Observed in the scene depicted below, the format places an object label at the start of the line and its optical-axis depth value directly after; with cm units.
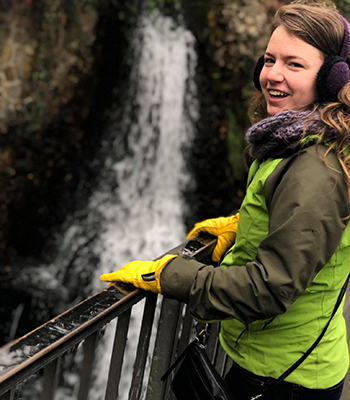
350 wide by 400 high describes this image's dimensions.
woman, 114
